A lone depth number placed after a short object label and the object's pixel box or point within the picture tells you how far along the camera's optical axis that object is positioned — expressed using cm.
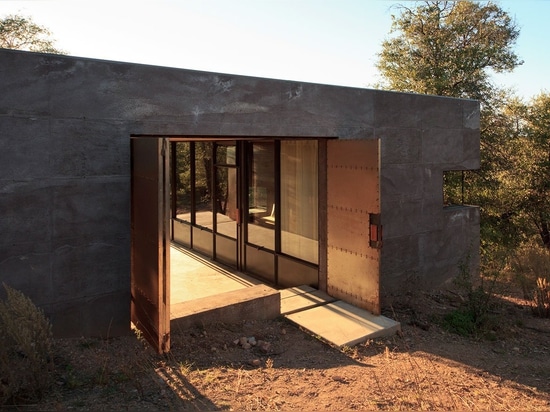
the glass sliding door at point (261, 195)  887
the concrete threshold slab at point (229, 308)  565
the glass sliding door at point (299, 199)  791
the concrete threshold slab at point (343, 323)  592
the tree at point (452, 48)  1705
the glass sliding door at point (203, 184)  1085
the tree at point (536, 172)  1580
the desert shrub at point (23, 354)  349
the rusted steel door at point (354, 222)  645
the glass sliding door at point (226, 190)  990
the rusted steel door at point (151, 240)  452
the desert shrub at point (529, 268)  848
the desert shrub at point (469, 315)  654
